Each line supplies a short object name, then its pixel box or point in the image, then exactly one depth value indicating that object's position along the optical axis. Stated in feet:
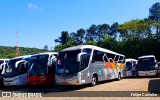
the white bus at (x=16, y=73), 33.15
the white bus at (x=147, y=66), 44.14
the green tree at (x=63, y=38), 161.45
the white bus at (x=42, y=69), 31.99
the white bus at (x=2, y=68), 35.41
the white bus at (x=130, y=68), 50.54
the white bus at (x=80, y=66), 28.49
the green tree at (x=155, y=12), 123.82
